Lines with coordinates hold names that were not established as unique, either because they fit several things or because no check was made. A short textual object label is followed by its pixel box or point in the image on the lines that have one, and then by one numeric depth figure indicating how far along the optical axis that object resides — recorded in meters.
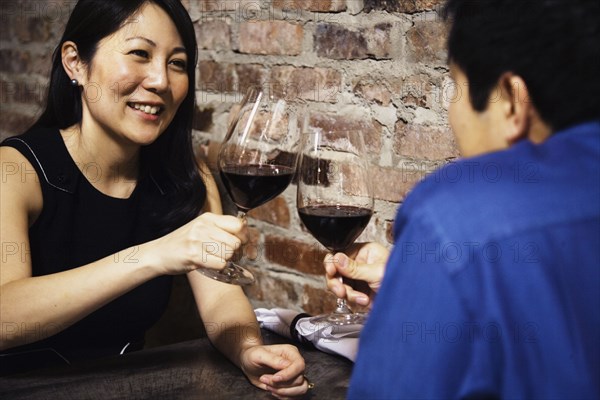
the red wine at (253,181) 1.11
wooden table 0.99
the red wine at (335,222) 1.05
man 0.58
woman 1.27
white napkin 1.15
